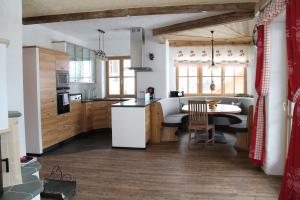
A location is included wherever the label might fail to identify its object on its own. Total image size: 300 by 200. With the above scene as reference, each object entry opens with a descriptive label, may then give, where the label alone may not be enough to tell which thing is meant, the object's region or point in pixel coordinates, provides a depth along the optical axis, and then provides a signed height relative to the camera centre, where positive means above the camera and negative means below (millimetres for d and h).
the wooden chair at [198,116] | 4893 -556
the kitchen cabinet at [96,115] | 6090 -645
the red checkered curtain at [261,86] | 3234 +27
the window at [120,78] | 7156 +352
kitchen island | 4746 -697
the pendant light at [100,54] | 5508 +813
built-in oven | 4895 -192
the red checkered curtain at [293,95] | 2158 -72
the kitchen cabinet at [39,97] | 4254 -106
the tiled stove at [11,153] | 1993 -509
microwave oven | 4875 +244
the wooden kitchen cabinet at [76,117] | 5499 -615
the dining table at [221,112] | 4940 -472
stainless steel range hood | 5703 +992
